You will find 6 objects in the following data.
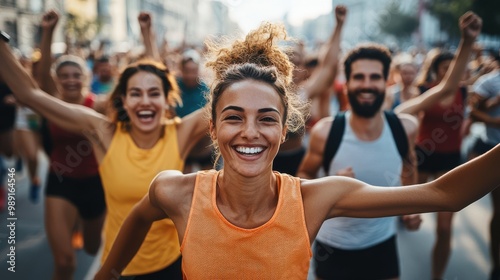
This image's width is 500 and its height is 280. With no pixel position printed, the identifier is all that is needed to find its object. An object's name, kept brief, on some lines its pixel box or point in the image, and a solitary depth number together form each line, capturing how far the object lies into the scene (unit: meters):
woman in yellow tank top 2.71
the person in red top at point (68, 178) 3.46
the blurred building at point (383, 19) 38.16
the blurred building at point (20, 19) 24.64
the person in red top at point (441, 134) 4.84
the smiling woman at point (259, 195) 1.73
